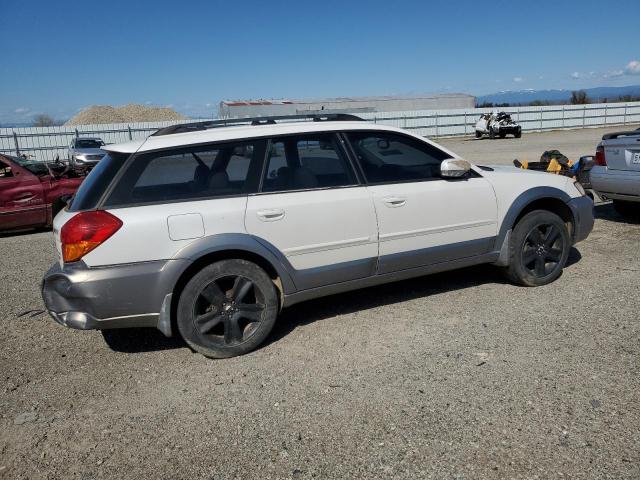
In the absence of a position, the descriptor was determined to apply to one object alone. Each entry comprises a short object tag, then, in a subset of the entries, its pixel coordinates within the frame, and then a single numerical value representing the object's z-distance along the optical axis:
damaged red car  8.98
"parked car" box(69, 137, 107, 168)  21.04
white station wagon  3.63
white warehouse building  46.41
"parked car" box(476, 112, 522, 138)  33.16
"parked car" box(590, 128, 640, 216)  7.03
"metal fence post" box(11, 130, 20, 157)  26.47
